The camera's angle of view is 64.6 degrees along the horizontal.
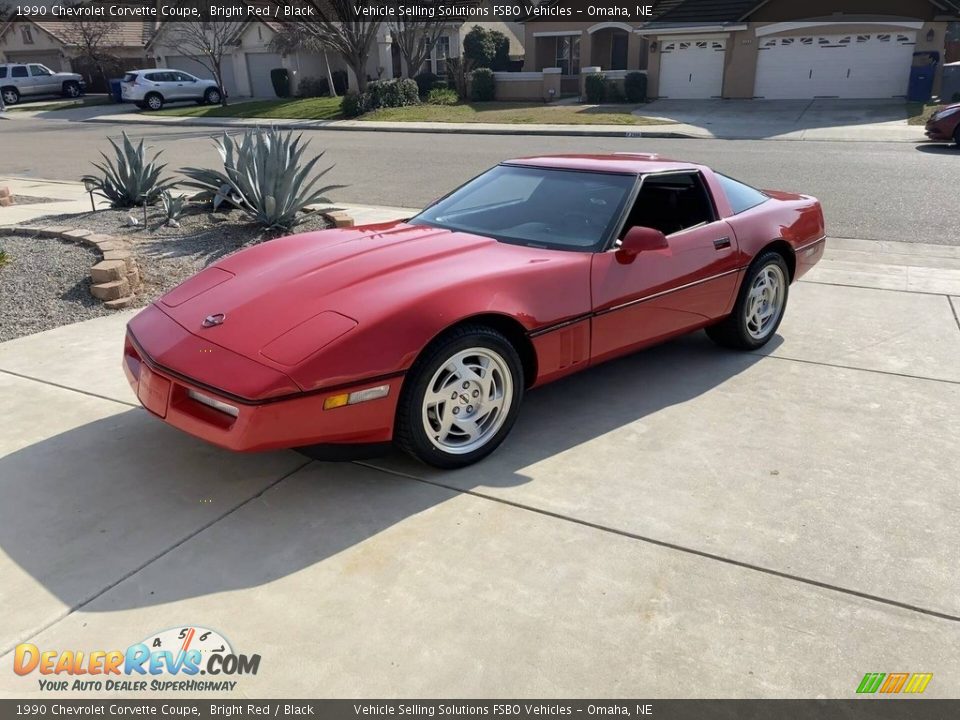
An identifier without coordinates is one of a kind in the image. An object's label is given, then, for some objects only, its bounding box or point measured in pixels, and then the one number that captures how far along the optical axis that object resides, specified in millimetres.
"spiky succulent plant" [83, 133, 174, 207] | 8422
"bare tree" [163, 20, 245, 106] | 33500
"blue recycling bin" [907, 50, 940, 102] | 24656
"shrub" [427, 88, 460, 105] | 30422
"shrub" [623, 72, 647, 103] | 28406
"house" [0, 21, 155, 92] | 42281
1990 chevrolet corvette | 3059
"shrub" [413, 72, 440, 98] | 33344
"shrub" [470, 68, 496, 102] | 30984
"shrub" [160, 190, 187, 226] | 7867
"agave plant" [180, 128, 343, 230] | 7348
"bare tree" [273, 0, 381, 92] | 27906
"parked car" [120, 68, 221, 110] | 32688
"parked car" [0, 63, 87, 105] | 37406
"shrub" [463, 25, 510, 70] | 37656
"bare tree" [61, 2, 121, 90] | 40781
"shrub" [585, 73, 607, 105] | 29062
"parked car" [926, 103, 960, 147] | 15531
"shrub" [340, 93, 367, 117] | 27234
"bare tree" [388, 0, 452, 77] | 31859
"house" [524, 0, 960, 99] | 25828
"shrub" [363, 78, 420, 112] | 27844
